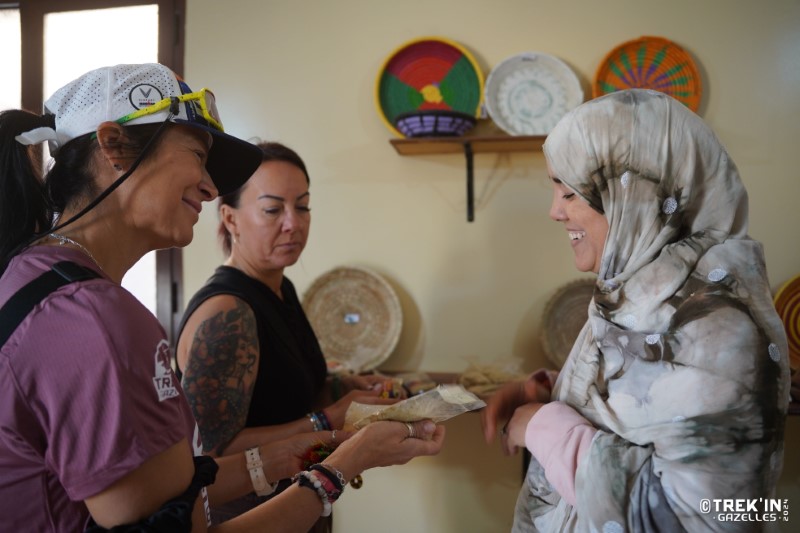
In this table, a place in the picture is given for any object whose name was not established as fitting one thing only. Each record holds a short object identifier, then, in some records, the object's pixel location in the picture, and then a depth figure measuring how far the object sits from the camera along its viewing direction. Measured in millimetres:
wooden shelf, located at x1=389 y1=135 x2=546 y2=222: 2391
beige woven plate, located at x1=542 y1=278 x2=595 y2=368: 2420
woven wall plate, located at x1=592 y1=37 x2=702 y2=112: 2414
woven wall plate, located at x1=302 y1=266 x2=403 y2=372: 2568
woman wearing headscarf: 964
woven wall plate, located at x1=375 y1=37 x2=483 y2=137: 2541
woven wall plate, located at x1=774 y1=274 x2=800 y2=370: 2357
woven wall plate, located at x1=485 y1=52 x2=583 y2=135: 2463
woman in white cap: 743
